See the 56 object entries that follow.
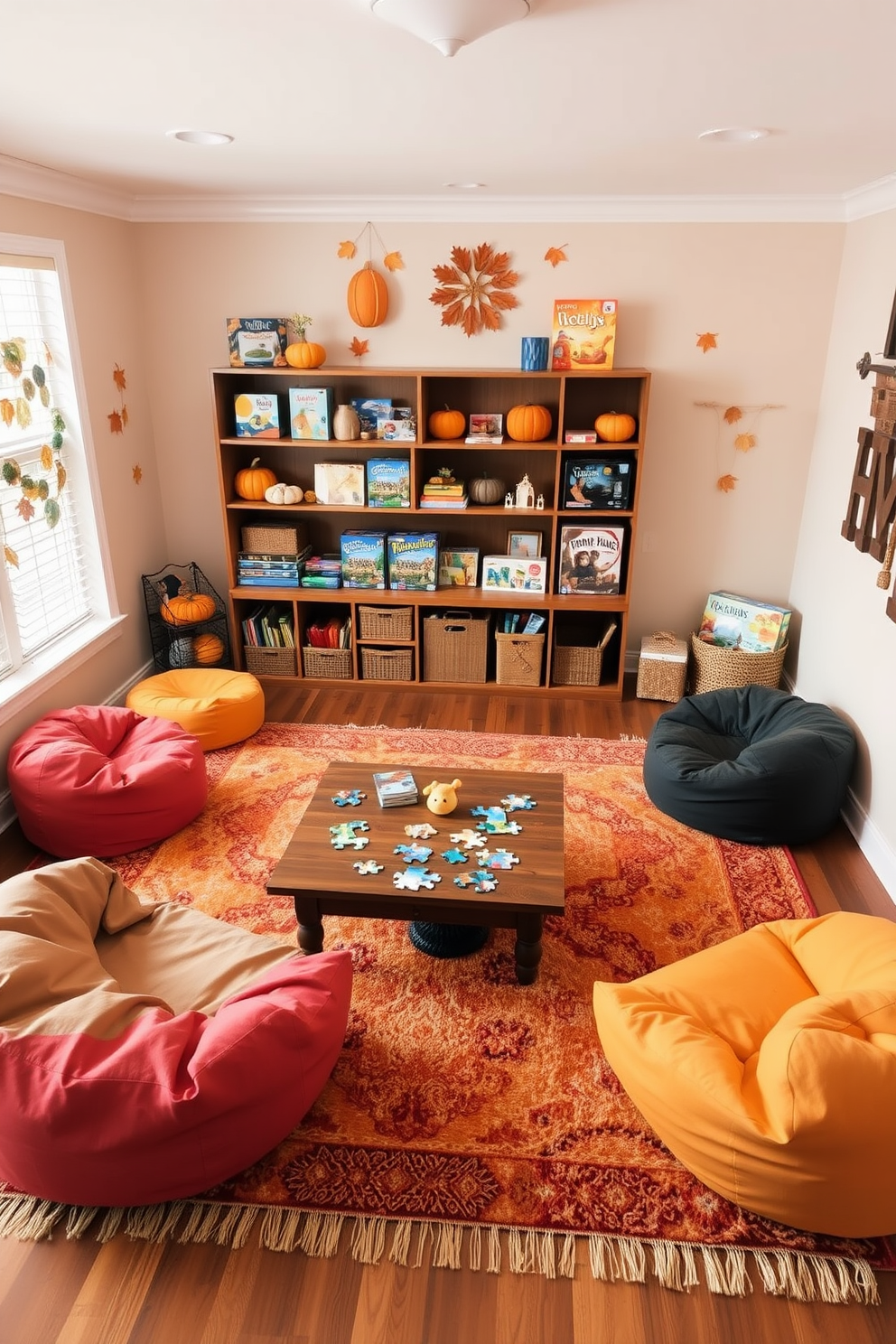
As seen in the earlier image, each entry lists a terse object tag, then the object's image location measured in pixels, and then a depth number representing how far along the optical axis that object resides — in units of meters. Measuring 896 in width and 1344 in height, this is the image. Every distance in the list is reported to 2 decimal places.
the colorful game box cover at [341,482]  4.59
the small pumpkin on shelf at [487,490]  4.58
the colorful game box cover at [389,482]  4.54
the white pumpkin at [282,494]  4.61
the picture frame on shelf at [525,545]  4.69
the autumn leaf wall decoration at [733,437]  4.50
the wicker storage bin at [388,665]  4.76
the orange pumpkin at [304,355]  4.39
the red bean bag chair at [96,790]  3.23
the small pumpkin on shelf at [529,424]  4.40
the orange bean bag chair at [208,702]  4.02
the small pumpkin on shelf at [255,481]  4.67
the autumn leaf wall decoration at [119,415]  4.36
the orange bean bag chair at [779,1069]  1.88
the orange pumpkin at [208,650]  4.71
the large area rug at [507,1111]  2.00
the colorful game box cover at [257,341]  4.41
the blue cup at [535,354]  4.27
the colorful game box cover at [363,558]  4.66
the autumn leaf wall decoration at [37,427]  3.58
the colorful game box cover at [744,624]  4.49
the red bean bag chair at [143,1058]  1.91
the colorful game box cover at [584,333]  4.27
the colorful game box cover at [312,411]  4.47
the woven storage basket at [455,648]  4.67
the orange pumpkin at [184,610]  4.62
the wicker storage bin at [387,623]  4.69
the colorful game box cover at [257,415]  4.51
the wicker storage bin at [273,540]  4.71
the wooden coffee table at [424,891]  2.56
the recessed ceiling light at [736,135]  2.71
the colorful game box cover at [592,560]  4.55
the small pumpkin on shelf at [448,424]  4.49
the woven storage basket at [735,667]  4.47
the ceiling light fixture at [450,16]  1.64
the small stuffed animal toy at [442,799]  2.91
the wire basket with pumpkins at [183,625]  4.64
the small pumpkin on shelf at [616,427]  4.36
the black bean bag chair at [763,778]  3.31
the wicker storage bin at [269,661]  4.87
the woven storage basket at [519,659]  4.64
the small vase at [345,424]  4.48
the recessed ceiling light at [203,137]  2.86
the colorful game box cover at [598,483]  4.46
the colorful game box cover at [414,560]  4.65
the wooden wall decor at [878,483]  3.33
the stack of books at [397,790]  2.97
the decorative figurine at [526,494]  4.55
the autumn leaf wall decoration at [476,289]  4.36
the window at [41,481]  3.60
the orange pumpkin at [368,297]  4.39
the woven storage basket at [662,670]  4.61
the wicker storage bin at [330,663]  4.82
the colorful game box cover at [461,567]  4.72
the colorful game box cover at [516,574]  4.63
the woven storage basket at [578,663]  4.66
